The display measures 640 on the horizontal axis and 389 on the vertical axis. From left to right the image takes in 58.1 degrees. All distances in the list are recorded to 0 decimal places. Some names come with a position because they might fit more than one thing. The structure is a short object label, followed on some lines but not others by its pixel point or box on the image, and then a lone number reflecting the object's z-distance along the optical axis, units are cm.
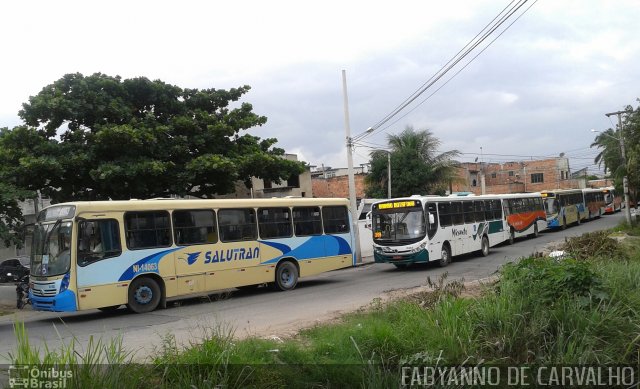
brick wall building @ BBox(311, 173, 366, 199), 5456
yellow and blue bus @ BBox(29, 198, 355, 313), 1277
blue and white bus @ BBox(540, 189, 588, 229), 3928
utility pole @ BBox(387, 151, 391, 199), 3781
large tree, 1756
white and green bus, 2050
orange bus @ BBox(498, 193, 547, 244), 3008
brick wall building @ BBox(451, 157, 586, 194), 7675
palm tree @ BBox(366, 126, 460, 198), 4306
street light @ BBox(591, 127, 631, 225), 3602
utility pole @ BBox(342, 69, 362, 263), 2620
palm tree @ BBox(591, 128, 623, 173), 4697
